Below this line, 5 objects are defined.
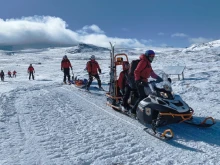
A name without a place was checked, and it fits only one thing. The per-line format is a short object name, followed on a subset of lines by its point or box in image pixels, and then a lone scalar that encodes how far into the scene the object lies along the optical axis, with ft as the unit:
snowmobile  12.42
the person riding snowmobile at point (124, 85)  16.99
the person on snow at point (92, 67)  29.17
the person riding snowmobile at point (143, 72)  14.64
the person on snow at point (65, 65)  37.19
